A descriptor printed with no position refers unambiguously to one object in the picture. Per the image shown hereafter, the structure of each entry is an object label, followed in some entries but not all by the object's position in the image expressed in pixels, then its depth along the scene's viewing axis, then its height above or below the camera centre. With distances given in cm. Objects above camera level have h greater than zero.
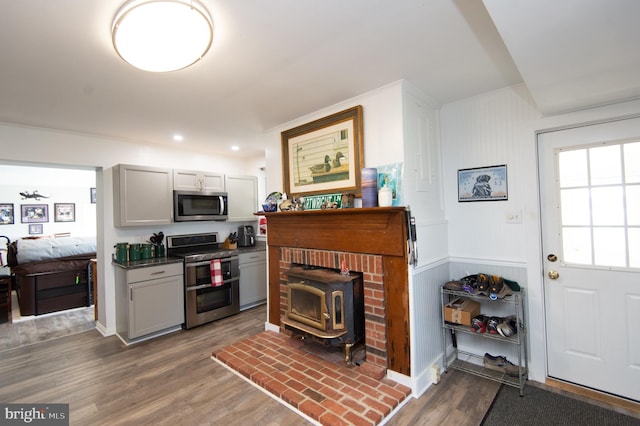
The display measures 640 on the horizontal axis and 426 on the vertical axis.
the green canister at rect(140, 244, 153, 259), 364 -40
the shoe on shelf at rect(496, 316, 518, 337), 221 -91
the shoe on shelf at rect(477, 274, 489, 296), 229 -60
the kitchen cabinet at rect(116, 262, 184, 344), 316 -92
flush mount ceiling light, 133 +92
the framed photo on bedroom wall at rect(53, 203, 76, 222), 717 +27
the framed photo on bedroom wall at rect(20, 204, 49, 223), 681 +26
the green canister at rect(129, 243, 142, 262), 354 -38
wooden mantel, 221 -24
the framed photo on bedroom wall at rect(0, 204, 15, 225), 657 +23
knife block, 437 -41
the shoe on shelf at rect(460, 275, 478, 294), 235 -61
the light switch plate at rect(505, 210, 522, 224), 241 -6
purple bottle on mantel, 230 +22
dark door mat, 186 -137
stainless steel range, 354 -80
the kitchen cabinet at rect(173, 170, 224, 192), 387 +53
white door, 205 -35
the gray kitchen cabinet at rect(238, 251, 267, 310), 412 -90
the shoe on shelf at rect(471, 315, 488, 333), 232 -93
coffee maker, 457 -29
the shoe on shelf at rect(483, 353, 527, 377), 232 -128
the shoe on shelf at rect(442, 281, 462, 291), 244 -64
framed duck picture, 254 +57
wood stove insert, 238 -80
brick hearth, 192 -130
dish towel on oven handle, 369 -70
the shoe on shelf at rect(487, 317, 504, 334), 228 -91
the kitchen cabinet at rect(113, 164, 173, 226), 343 +31
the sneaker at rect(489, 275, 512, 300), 222 -62
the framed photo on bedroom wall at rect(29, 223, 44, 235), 688 -11
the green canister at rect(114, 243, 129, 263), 346 -37
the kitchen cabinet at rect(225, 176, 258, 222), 443 +32
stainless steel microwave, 381 +18
